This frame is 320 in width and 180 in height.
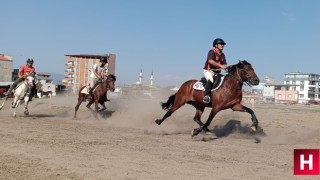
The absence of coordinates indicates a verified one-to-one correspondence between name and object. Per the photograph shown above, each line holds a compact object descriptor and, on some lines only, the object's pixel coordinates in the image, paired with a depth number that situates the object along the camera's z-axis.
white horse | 19.31
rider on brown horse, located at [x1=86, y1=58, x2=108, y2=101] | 20.07
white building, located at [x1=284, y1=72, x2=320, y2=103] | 168.00
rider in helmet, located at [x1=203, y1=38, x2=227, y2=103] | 13.03
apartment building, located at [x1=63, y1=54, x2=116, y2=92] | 141.06
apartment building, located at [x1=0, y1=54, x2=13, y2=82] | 97.19
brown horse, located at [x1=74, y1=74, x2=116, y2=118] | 19.33
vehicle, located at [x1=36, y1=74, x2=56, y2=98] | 52.55
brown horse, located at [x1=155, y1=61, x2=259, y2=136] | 12.59
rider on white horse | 19.44
